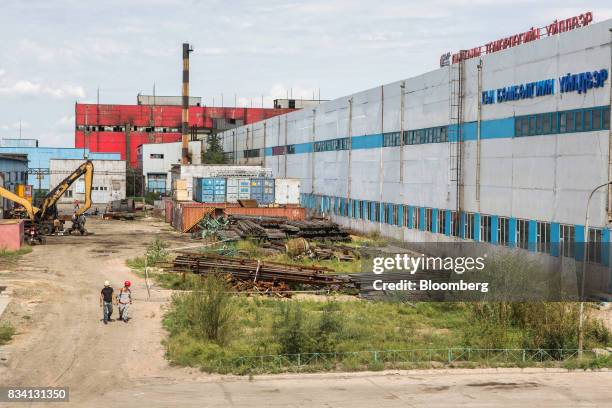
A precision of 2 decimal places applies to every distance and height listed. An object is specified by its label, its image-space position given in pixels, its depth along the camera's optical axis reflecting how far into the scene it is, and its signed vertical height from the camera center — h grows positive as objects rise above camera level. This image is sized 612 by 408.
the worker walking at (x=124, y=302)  27.02 -3.92
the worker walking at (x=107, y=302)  26.34 -3.87
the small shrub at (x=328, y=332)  22.59 -4.20
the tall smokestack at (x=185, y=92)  91.00 +11.20
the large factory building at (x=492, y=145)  31.94 +2.49
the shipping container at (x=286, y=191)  64.57 -0.06
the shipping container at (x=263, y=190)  64.12 -0.06
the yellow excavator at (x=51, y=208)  53.10 -1.51
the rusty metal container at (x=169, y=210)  68.65 -1.95
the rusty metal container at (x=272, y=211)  58.84 -1.61
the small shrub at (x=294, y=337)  22.42 -4.21
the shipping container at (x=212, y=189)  63.41 -0.05
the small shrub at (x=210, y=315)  23.69 -3.85
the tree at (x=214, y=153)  104.19 +4.78
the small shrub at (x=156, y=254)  40.78 -3.50
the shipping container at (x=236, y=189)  63.41 +0.02
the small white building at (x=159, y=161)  106.75 +3.75
